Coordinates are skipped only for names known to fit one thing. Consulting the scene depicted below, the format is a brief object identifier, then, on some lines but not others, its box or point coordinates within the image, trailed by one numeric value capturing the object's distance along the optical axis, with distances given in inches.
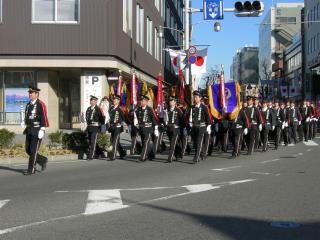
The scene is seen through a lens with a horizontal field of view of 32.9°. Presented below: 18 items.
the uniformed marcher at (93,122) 617.9
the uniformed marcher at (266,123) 753.6
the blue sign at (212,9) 943.0
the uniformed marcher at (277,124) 809.9
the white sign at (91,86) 1019.9
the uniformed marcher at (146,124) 599.5
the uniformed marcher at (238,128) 658.8
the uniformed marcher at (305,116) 995.3
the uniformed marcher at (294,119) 934.4
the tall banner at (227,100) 713.3
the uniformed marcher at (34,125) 480.7
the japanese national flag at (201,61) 1066.7
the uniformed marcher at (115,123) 613.6
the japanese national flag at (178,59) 1038.4
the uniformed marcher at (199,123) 587.2
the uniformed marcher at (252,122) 698.8
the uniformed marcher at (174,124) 598.2
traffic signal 848.3
